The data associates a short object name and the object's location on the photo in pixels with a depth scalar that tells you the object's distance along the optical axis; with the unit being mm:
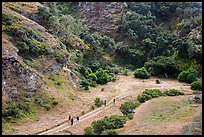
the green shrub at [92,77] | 56906
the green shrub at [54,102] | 42562
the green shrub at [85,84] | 51750
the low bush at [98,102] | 45141
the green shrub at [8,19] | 51009
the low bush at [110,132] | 34531
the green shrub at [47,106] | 41403
